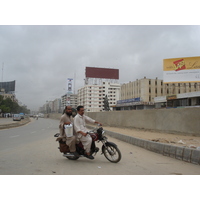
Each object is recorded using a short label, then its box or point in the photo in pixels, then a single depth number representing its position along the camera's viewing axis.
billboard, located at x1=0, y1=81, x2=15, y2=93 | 116.51
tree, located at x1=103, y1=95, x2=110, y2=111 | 91.81
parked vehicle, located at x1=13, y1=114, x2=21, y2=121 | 47.47
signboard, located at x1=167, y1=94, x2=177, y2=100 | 46.95
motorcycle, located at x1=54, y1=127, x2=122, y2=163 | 5.88
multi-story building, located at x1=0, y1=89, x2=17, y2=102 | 134.99
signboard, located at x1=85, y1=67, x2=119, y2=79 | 81.88
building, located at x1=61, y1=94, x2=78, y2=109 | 180.84
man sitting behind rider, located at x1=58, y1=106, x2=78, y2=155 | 5.87
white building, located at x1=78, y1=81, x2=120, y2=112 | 127.31
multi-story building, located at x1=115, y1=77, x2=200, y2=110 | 73.80
